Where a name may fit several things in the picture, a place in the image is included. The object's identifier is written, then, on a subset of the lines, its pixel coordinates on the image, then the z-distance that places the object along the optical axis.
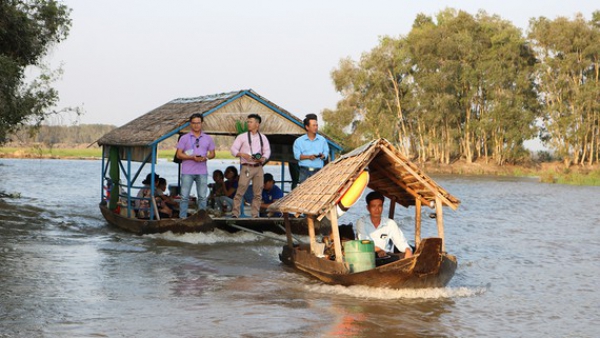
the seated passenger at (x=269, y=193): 15.30
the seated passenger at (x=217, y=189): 15.78
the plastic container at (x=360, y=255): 9.40
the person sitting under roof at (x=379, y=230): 9.95
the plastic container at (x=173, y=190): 16.97
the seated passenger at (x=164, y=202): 15.08
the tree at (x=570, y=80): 49.66
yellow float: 9.73
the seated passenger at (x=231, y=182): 15.80
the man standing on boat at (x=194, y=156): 13.77
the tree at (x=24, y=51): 19.14
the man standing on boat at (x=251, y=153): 13.67
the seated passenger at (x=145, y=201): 15.32
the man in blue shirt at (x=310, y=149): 13.61
